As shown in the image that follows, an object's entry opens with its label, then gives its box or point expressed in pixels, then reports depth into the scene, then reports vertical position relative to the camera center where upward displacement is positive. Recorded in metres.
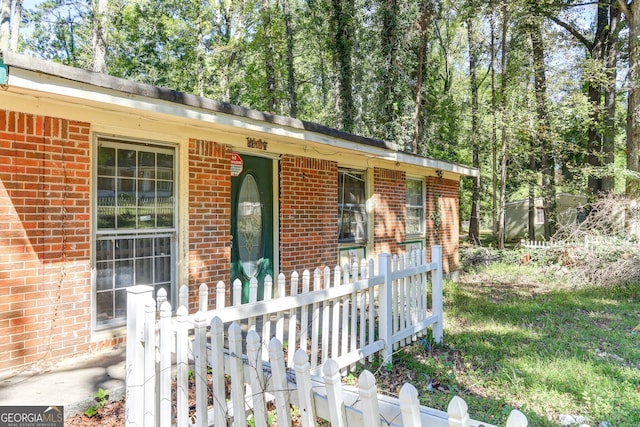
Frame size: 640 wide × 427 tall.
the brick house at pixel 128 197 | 3.35 +0.30
